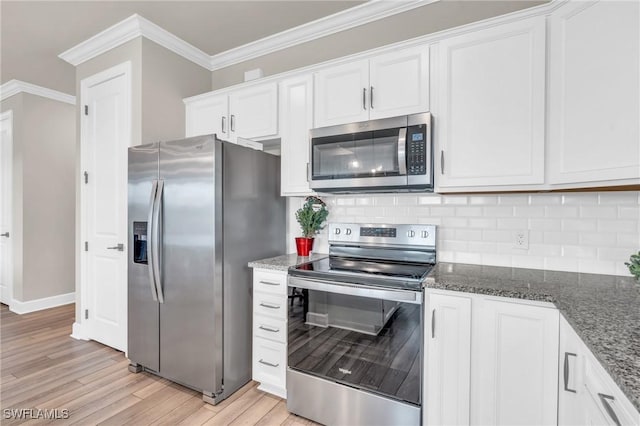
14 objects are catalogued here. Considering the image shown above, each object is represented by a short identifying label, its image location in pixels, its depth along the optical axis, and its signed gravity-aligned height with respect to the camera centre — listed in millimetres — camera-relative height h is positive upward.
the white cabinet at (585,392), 767 -534
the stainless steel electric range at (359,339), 1613 -712
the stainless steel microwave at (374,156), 1854 +333
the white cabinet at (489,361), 1331 -674
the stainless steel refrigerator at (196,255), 2045 -322
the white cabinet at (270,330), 2062 -804
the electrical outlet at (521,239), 1914 -172
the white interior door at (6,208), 4053 -14
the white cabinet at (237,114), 2467 +792
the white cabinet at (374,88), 1925 +783
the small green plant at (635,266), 1501 -259
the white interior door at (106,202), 2750 +51
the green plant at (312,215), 2486 -48
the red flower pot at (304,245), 2451 -278
